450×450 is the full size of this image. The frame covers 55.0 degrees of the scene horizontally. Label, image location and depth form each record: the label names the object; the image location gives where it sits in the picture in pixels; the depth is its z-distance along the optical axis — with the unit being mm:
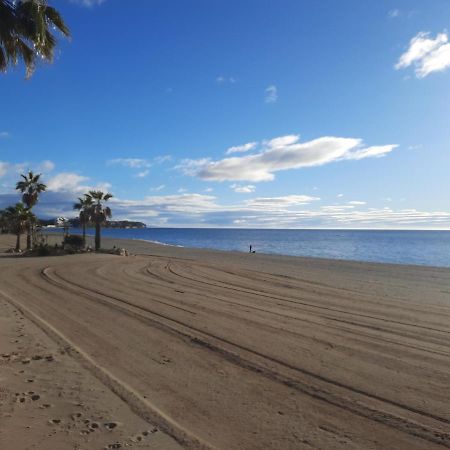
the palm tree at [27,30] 9844
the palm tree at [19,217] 45438
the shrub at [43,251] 38125
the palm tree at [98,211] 45531
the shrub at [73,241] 43156
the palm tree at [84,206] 45938
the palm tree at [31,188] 44312
